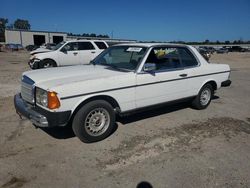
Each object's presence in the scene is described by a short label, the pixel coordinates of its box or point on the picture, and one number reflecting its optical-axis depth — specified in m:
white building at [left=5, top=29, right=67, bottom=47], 49.15
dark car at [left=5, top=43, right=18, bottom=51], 37.45
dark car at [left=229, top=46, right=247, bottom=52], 57.73
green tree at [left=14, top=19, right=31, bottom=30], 109.17
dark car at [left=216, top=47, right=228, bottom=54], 50.11
